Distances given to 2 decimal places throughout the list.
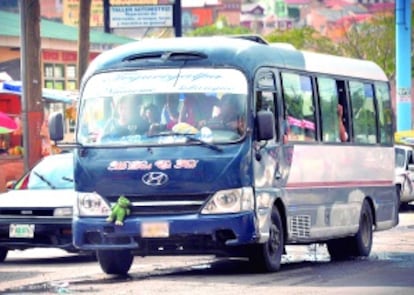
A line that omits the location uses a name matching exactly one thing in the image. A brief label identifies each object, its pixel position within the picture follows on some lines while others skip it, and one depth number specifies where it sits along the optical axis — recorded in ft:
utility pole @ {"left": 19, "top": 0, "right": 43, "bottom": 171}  104.63
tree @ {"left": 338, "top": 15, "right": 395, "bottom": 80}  269.85
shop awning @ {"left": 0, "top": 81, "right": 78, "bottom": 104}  116.47
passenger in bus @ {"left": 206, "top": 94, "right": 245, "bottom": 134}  54.75
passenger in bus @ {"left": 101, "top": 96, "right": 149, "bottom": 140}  55.21
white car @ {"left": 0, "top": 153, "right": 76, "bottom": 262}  64.28
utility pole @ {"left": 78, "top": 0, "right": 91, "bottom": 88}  117.72
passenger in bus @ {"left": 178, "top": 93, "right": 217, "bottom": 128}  54.80
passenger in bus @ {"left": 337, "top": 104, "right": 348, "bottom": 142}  66.49
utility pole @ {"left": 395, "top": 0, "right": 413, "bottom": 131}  140.26
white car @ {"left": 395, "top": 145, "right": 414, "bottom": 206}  109.91
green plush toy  54.03
